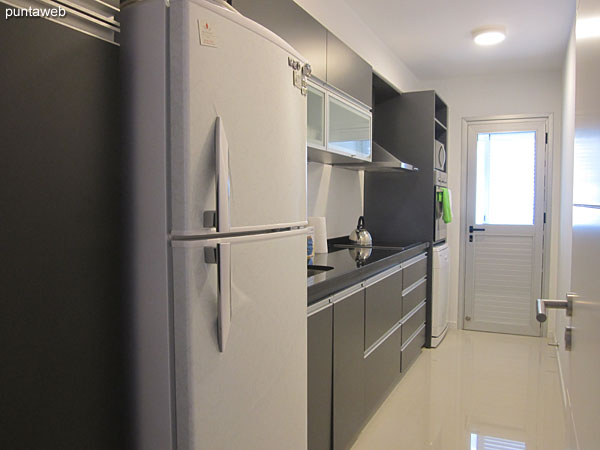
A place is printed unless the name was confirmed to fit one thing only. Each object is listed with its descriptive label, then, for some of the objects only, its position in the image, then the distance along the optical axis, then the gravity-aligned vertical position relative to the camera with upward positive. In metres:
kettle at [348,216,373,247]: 3.66 -0.25
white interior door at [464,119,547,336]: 4.84 -0.21
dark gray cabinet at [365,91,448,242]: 4.21 +0.26
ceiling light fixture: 3.65 +1.37
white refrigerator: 1.10 -0.03
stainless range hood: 3.40 +0.31
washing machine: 4.30 -0.82
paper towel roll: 2.99 -0.17
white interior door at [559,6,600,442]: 0.60 -0.06
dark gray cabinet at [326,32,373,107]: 2.51 +0.80
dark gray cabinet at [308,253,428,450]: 1.94 -0.79
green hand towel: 4.42 -0.03
